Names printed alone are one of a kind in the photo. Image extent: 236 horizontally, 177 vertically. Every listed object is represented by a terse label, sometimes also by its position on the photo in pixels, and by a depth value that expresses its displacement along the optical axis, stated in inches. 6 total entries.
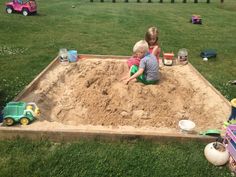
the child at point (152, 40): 170.2
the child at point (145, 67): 144.5
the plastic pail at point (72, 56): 188.8
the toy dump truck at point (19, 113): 108.0
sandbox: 111.5
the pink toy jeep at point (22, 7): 384.2
